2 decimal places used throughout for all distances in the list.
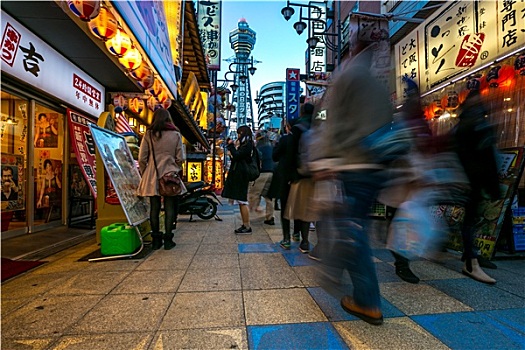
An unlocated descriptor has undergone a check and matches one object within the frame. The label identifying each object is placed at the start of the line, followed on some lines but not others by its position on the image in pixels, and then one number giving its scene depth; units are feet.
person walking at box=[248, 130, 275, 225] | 20.85
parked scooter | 23.53
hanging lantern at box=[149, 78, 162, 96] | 25.56
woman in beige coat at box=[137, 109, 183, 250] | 13.58
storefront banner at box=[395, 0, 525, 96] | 15.69
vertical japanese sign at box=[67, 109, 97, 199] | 17.43
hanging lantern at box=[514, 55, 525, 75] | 14.55
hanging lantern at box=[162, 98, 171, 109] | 28.37
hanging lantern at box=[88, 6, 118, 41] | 15.60
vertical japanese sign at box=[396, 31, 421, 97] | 23.76
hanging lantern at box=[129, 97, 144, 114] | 28.73
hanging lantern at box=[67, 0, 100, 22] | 12.65
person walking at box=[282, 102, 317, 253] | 10.32
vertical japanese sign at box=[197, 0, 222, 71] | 55.26
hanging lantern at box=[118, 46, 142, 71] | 18.85
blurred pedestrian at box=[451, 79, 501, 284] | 9.86
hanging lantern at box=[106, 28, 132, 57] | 17.40
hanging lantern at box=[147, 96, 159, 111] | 28.12
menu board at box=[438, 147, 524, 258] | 11.96
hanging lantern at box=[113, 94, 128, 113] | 26.38
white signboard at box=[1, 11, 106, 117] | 15.02
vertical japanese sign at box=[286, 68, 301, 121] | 49.01
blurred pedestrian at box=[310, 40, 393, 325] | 6.19
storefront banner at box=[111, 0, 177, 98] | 17.68
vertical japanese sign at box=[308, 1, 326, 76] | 54.72
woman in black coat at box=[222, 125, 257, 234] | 17.49
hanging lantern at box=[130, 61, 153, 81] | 20.54
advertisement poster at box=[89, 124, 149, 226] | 12.59
